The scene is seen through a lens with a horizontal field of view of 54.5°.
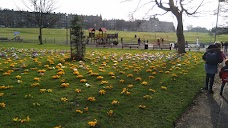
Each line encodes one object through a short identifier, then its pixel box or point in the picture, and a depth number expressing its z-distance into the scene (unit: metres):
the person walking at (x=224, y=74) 8.05
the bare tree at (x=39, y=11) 45.47
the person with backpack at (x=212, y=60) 8.27
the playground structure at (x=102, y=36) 43.69
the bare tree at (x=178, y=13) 21.09
